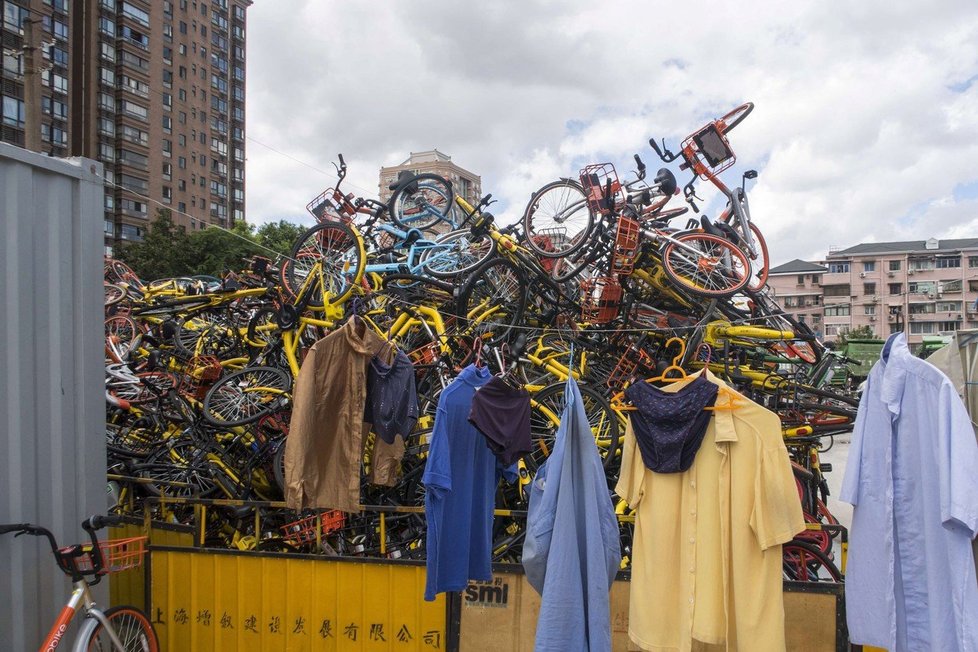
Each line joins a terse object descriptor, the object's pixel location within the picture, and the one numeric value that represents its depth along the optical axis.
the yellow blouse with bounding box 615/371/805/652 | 3.41
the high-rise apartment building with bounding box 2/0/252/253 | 42.88
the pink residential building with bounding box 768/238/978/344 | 51.28
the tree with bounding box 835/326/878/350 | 48.81
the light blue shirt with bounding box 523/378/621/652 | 3.42
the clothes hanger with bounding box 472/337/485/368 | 4.49
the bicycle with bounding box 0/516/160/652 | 3.72
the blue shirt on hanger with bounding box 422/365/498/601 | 4.07
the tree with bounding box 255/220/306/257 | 32.56
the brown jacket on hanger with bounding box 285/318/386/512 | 4.69
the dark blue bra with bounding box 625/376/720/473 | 3.56
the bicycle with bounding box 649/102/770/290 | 7.05
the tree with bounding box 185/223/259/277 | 27.05
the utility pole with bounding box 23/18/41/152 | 9.78
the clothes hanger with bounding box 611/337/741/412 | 3.54
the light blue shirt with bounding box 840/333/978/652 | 3.15
